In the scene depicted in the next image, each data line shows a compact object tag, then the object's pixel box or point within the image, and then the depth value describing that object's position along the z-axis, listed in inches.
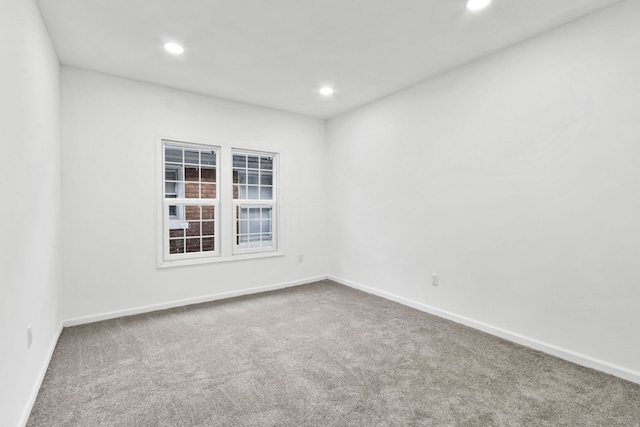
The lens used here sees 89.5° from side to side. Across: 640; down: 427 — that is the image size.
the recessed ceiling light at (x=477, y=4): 89.2
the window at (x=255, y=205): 180.7
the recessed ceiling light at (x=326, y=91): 152.0
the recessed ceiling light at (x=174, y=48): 111.6
